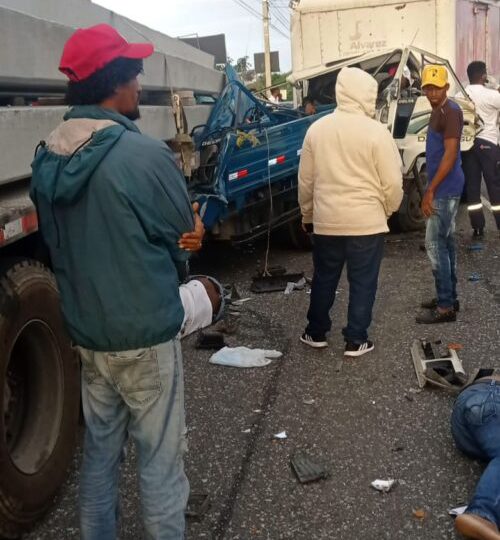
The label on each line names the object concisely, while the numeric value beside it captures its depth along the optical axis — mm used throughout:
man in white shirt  8359
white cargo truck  10273
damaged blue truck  6258
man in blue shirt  5273
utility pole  32822
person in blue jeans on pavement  2758
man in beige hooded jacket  4709
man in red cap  2195
